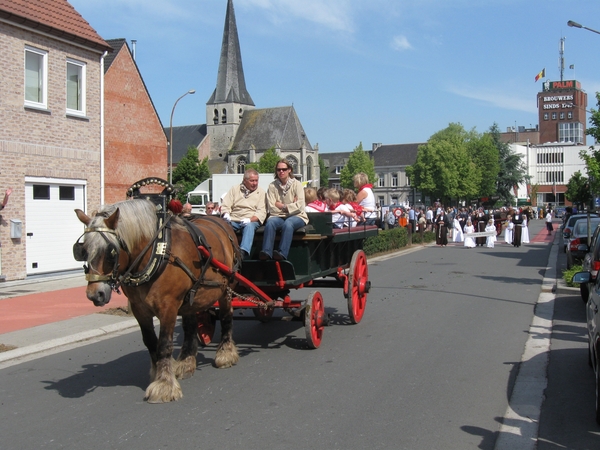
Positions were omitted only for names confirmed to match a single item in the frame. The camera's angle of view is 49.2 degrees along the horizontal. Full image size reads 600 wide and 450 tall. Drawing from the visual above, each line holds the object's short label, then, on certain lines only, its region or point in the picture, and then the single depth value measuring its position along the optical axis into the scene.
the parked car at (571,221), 22.35
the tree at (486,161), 93.25
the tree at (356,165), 106.75
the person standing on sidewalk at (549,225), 45.97
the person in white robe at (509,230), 33.62
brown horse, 5.57
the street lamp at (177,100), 40.59
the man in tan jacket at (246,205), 8.08
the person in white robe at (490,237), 30.92
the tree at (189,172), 61.06
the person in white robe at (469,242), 30.91
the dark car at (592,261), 9.95
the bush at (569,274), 14.23
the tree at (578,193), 55.22
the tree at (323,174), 123.72
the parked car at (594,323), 5.46
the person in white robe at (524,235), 34.73
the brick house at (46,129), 15.32
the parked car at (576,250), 15.84
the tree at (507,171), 98.06
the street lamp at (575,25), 17.41
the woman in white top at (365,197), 10.59
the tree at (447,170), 89.00
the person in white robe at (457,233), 35.71
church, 110.69
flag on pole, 137.52
